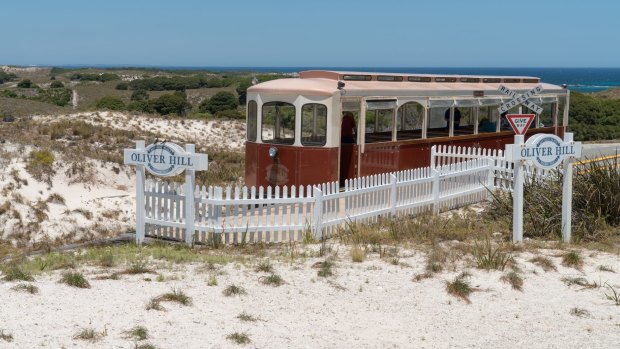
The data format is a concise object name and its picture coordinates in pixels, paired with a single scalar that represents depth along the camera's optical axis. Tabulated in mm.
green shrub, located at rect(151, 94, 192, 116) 51281
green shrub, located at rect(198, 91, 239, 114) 52625
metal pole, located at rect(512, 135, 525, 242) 11164
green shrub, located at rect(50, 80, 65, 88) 78850
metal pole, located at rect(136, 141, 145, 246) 11750
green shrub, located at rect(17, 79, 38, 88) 77562
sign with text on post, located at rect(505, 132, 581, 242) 11141
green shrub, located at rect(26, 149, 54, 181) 18777
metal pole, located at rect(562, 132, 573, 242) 11352
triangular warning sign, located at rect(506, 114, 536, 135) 11757
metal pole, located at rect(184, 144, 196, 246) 11324
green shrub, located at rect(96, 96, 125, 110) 47719
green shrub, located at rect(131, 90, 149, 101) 61962
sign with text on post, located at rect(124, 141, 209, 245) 11234
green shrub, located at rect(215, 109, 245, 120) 43219
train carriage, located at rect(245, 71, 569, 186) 13953
